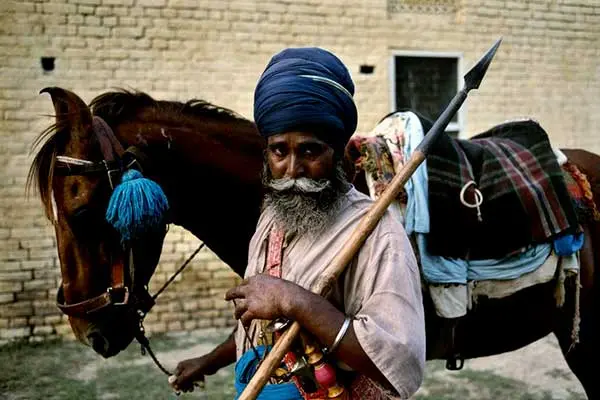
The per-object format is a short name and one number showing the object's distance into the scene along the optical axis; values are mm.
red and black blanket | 2811
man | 1343
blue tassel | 2148
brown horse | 2229
